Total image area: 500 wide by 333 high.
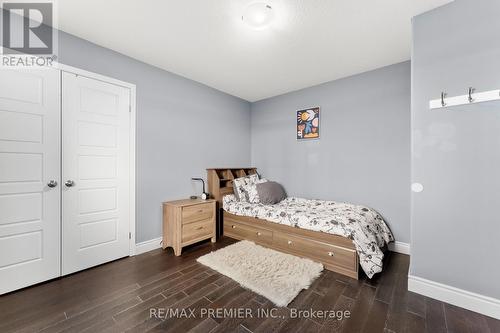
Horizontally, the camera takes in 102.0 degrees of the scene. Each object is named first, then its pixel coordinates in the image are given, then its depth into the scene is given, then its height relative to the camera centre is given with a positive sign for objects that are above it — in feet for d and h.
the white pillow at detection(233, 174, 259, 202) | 11.48 -1.23
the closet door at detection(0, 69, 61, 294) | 6.06 -0.32
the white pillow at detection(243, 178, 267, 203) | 11.01 -1.44
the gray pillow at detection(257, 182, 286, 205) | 10.93 -1.46
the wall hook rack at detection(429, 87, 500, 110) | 5.25 +1.87
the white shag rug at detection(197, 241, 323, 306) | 6.26 -3.78
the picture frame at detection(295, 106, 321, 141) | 11.59 +2.51
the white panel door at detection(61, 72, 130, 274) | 7.17 -0.22
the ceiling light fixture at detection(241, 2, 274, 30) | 5.82 +4.59
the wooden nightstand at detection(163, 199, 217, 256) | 8.80 -2.57
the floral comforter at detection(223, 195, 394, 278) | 6.98 -2.19
